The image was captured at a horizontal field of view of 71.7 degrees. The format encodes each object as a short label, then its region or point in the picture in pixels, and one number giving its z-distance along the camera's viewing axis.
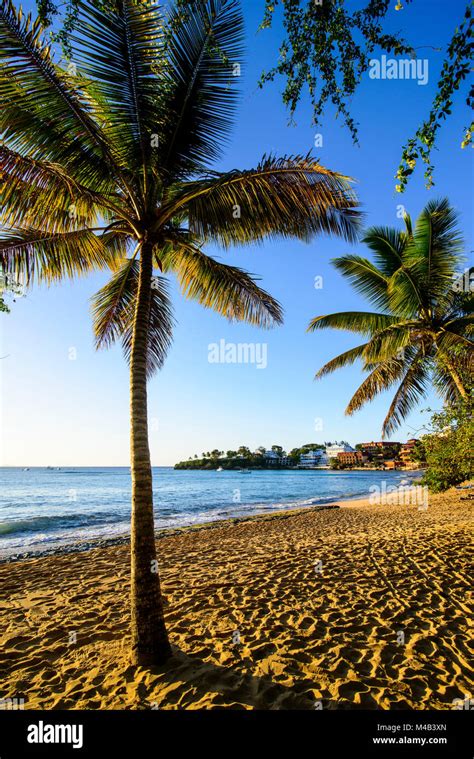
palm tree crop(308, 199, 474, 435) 11.16
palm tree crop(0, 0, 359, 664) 3.73
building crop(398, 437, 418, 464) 99.69
